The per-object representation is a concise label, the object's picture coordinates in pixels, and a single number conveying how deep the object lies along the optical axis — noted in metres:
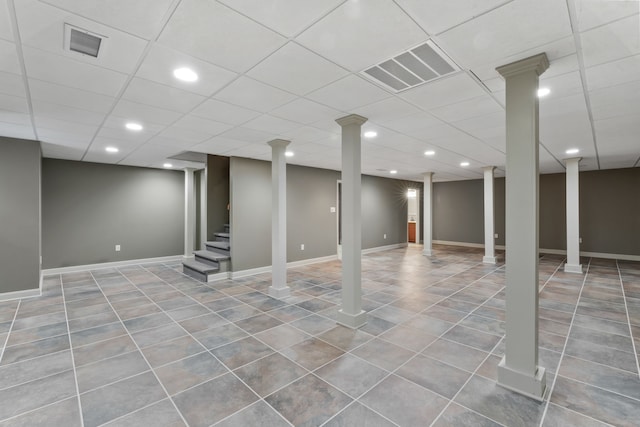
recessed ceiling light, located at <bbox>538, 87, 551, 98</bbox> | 2.78
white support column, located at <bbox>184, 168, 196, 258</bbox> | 7.88
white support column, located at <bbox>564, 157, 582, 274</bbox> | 6.66
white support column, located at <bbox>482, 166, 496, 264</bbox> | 7.93
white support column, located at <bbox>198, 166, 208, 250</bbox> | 7.16
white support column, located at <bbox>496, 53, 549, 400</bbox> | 2.22
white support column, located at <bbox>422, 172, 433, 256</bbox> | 9.22
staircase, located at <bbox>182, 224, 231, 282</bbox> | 5.94
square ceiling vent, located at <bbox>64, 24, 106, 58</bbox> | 1.91
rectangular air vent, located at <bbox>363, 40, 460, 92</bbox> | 2.17
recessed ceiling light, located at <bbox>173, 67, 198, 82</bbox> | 2.42
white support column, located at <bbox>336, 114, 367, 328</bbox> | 3.59
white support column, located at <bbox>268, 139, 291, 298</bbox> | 4.86
